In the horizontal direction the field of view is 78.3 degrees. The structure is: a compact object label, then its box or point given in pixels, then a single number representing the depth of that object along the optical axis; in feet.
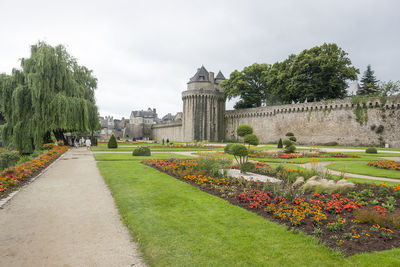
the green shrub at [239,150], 34.37
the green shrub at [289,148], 71.57
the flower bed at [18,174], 24.56
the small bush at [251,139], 58.36
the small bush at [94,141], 117.60
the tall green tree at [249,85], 159.43
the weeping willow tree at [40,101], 70.44
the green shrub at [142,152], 59.93
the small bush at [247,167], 33.96
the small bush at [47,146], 68.23
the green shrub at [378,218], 14.94
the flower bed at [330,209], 13.42
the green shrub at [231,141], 168.35
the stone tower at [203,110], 174.60
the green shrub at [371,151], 71.72
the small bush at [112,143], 90.58
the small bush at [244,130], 71.00
